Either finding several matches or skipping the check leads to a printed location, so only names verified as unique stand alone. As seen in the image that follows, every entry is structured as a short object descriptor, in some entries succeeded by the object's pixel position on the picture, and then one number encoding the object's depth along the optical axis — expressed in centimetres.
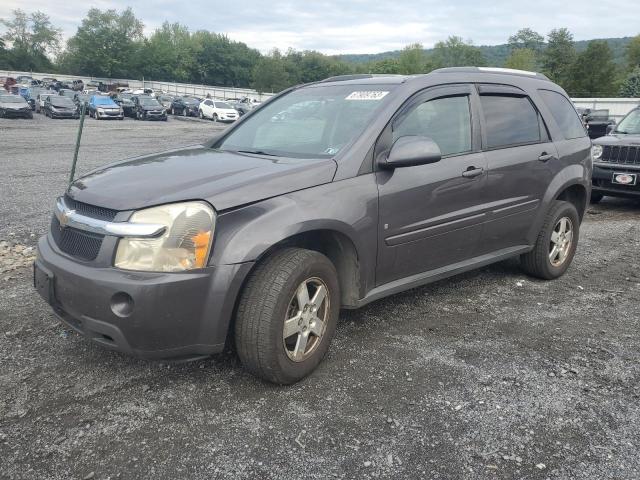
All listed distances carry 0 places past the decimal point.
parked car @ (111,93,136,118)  3791
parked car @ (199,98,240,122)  3722
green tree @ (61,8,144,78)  9838
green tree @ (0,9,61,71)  10506
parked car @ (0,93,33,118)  3150
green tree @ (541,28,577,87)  6381
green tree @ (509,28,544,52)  11944
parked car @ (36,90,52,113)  3727
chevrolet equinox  276
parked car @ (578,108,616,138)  1182
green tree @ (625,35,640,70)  7612
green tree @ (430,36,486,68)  11252
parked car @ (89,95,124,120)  3462
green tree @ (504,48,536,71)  9097
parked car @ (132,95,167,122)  3603
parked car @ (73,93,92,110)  3713
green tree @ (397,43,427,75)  12121
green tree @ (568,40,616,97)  5334
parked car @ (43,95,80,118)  3400
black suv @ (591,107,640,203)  827
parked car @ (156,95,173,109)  4562
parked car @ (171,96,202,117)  4231
